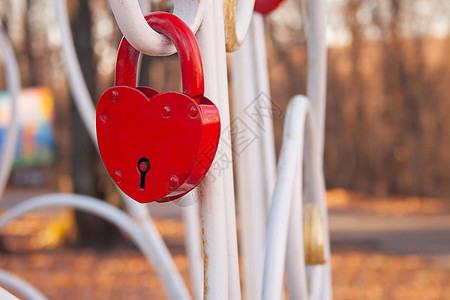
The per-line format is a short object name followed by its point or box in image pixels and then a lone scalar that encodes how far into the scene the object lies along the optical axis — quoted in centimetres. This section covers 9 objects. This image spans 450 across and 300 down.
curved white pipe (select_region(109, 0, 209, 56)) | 53
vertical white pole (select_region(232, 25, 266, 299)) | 96
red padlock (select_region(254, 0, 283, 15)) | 74
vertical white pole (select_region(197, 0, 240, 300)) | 57
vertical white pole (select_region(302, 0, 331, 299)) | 78
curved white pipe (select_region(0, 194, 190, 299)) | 108
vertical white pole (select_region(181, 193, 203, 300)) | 109
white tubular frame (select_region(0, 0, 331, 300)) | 57
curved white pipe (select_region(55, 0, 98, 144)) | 102
